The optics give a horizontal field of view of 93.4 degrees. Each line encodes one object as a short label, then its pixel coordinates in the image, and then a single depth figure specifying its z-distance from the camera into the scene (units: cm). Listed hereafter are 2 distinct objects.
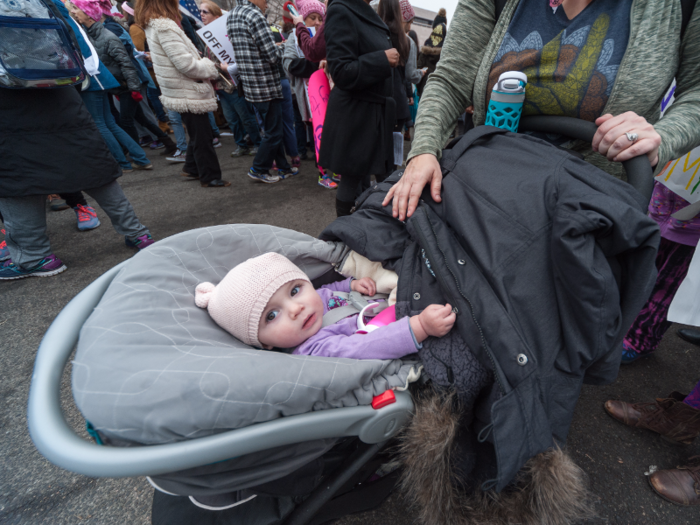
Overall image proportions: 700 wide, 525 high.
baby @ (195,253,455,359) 90
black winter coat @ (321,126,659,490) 72
